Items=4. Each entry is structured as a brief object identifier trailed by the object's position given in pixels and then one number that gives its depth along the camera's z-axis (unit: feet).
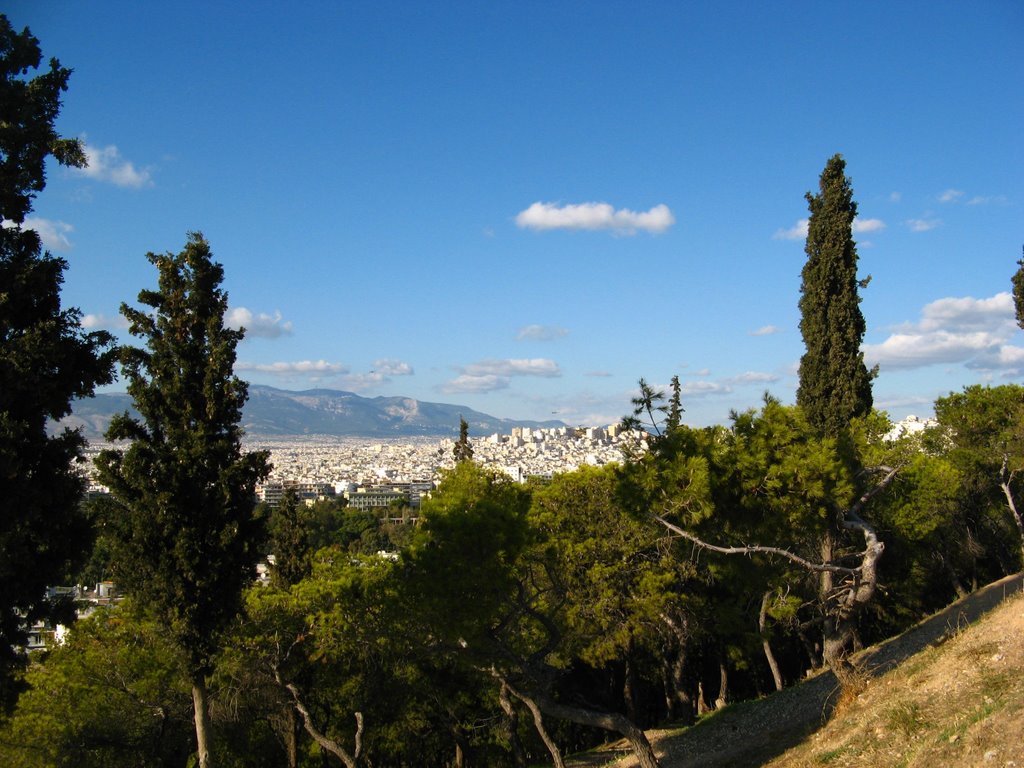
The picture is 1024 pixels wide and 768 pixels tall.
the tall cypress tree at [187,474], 40.52
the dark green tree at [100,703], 58.34
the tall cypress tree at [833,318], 69.15
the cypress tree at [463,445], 149.10
